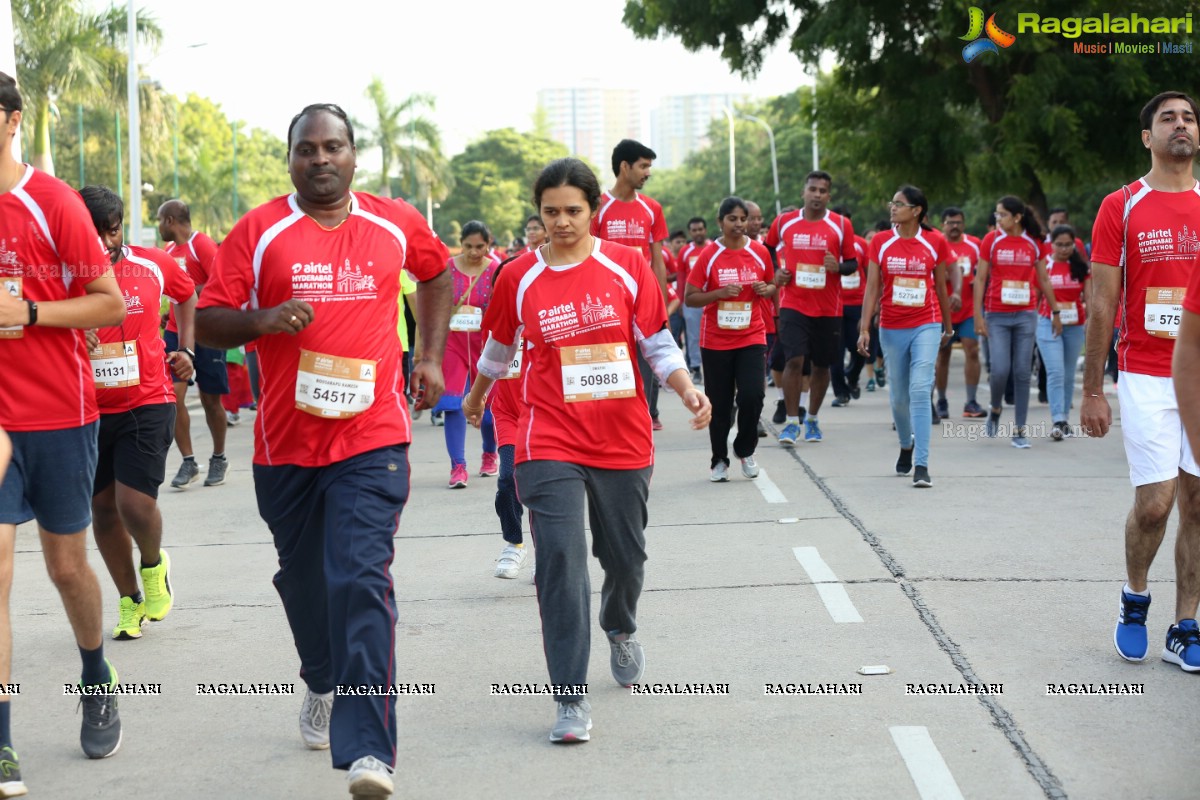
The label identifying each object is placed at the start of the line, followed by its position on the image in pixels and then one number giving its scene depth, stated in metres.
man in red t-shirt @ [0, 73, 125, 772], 4.77
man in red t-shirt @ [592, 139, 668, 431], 11.83
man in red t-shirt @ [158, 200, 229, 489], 12.01
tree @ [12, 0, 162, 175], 37.19
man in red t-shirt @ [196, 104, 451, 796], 4.52
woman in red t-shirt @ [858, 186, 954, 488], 10.81
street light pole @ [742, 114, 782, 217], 58.61
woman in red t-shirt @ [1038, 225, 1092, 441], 13.35
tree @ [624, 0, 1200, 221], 22.33
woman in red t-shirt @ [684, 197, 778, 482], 11.02
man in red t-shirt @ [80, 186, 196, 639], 6.81
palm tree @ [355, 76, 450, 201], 68.81
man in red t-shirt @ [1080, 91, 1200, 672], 5.88
